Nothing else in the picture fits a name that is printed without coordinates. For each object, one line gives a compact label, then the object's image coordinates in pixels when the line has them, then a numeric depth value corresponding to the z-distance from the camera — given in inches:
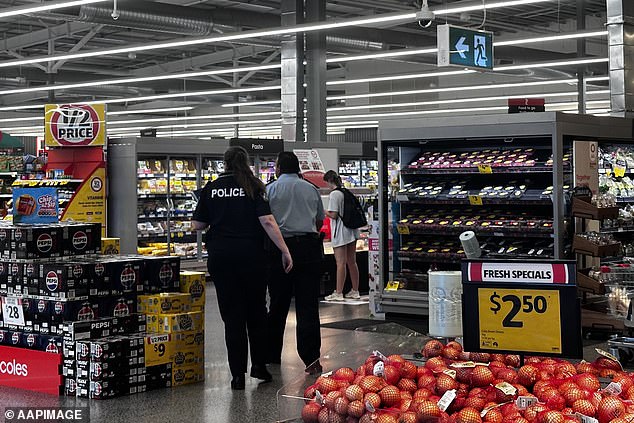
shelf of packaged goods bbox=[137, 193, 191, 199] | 549.3
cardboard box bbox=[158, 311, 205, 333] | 268.1
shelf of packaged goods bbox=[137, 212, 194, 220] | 557.0
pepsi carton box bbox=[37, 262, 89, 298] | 257.1
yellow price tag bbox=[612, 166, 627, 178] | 367.6
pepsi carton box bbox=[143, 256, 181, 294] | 277.1
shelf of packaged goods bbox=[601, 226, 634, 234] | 336.2
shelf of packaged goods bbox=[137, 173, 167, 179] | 545.6
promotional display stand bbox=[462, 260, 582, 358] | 145.9
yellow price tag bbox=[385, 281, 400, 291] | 340.6
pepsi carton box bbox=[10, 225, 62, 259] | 267.7
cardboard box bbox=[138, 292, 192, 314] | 270.7
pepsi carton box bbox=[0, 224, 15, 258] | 272.2
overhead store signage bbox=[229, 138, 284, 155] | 489.0
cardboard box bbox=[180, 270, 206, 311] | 283.1
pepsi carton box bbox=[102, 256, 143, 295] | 266.2
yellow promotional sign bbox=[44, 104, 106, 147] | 498.6
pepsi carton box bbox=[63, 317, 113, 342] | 256.4
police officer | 259.8
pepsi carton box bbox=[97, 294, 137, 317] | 264.8
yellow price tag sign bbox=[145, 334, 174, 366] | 261.7
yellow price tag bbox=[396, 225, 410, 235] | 340.5
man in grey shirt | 279.3
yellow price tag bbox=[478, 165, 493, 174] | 323.9
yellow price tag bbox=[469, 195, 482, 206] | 326.3
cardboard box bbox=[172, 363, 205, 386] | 269.1
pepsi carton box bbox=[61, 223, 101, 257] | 273.4
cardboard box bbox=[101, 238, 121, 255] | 302.9
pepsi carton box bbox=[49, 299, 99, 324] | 258.1
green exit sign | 420.2
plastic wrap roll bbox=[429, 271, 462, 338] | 181.5
